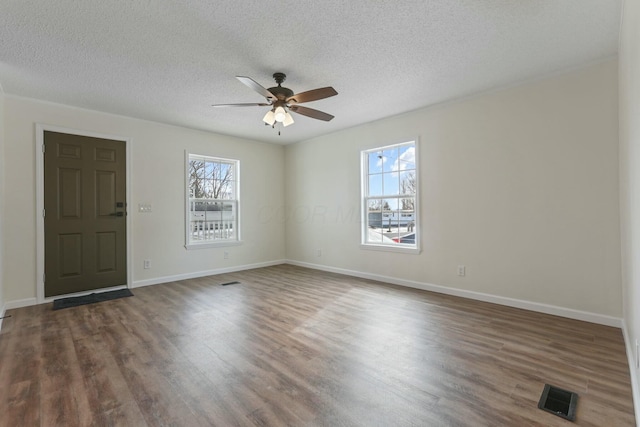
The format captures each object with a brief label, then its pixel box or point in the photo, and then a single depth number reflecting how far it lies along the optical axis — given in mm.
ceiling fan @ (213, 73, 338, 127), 2861
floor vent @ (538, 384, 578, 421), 1668
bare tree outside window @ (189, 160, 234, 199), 5301
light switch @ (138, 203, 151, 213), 4609
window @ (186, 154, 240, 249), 5262
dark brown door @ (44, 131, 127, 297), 3875
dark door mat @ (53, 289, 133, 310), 3689
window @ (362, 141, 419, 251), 4500
